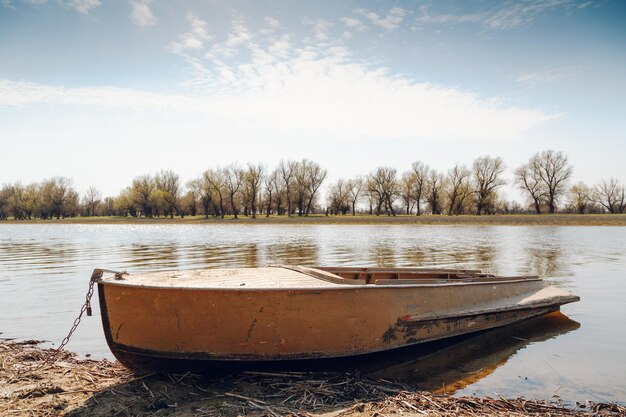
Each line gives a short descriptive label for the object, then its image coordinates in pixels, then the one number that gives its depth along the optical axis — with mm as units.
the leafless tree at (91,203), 110625
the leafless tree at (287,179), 79250
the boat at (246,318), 4699
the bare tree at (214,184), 78812
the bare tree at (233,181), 79938
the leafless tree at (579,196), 75625
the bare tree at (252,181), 78750
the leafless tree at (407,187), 78438
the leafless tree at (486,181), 71500
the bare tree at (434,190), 77938
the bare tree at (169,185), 87462
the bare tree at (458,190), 74188
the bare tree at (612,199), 76938
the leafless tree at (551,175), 68250
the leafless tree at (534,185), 69375
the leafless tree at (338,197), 89125
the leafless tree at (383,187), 78562
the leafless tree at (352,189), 87819
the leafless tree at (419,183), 77750
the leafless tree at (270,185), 82750
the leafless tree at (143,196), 84288
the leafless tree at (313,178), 79000
